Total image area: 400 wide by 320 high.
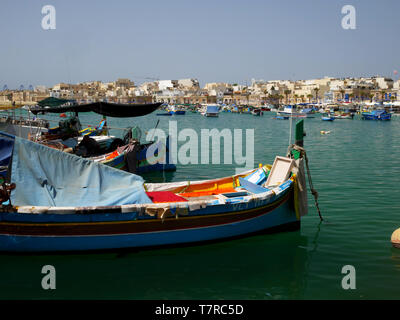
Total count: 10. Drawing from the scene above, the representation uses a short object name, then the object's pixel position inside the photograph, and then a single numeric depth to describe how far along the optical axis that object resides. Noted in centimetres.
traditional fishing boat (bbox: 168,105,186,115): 9369
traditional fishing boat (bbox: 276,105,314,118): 8306
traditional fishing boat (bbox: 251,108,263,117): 9269
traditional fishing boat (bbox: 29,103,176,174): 1645
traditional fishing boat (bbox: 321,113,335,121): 7031
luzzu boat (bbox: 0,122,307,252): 784
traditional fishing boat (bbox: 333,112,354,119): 7631
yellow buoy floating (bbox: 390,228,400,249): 898
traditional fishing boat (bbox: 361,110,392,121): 7144
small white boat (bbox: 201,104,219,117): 8575
